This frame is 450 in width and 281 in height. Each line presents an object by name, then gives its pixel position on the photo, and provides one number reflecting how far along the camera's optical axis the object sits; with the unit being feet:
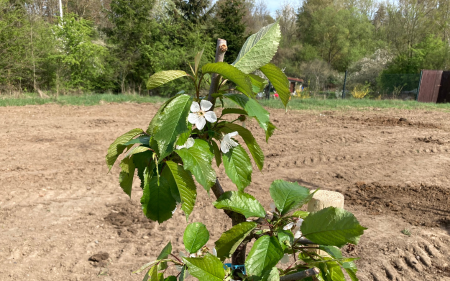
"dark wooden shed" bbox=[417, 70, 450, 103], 59.67
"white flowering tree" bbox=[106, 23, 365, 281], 2.31
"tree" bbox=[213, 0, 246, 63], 71.72
